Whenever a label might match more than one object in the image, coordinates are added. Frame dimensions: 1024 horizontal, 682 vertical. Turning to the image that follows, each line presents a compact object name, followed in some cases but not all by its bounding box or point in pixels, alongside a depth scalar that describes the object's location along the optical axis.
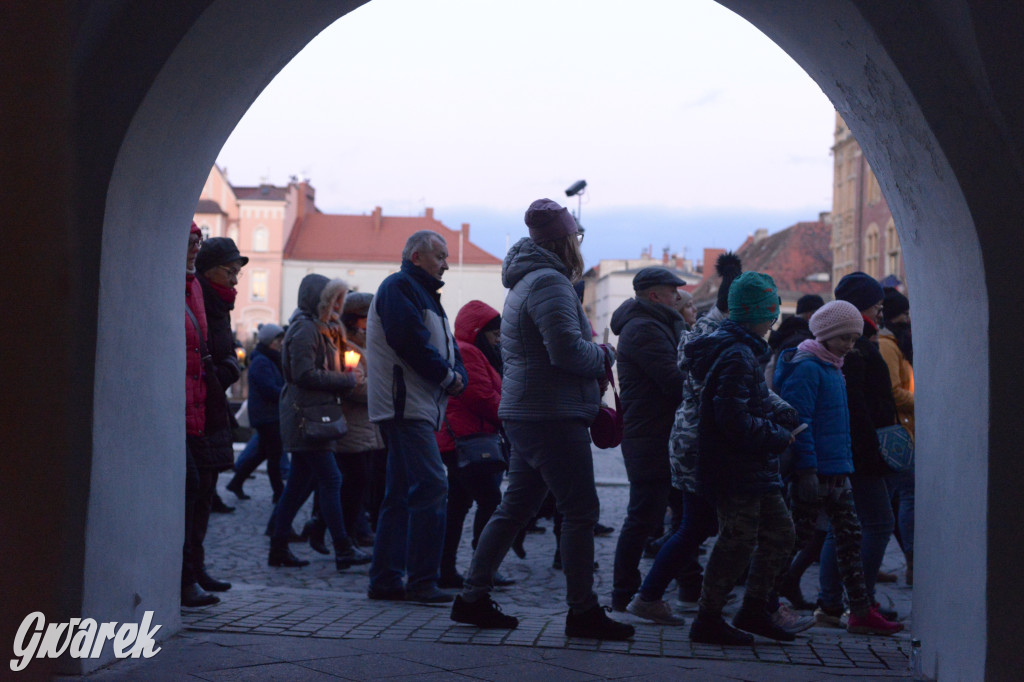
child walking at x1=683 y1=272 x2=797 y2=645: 5.16
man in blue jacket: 6.12
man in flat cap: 6.11
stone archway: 3.81
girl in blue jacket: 5.82
